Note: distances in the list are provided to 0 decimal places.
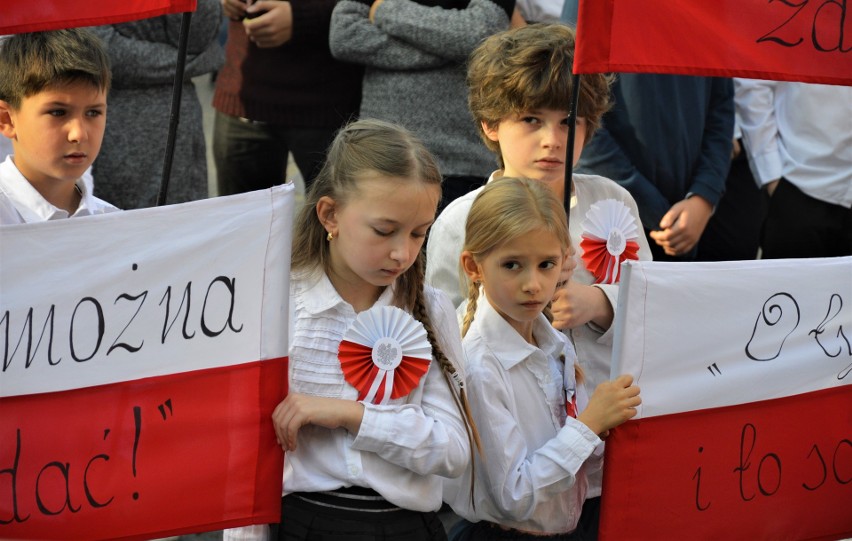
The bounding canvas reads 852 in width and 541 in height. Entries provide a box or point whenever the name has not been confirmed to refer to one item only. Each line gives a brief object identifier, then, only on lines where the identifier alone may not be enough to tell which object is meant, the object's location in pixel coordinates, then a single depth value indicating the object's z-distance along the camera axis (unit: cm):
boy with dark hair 634
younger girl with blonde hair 562
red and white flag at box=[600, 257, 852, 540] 571
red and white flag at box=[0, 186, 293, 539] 505
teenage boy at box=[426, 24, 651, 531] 658
